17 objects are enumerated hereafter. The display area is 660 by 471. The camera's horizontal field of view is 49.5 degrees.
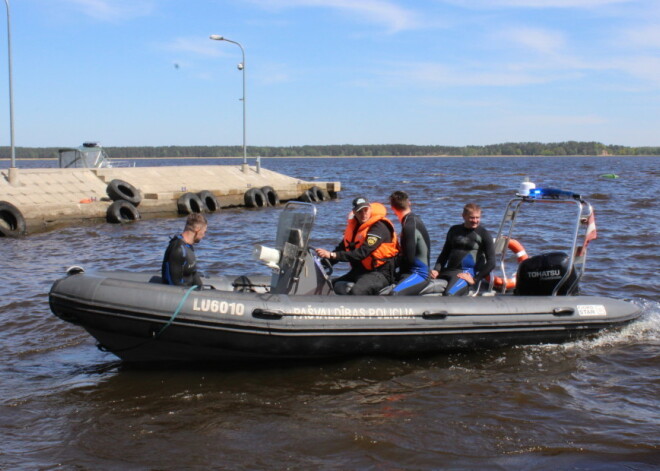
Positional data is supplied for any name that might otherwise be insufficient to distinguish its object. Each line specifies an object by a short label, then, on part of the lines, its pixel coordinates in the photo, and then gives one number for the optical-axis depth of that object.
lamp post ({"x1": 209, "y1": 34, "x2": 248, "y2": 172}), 24.84
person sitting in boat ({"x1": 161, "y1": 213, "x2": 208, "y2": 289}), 5.98
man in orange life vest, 6.68
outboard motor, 7.31
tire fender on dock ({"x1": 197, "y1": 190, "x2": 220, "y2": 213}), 22.16
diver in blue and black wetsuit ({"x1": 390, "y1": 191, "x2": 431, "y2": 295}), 6.78
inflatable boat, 5.93
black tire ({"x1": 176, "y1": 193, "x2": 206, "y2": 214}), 20.97
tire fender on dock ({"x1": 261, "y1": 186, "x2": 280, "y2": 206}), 25.02
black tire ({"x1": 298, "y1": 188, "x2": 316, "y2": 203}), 27.20
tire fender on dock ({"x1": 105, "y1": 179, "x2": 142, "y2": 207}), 19.64
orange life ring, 8.20
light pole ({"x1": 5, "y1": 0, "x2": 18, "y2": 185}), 18.17
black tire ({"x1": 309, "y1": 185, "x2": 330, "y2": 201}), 27.55
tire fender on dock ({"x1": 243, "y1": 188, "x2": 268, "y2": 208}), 24.14
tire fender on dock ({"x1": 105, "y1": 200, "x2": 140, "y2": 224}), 18.16
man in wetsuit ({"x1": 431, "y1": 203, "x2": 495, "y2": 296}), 7.12
